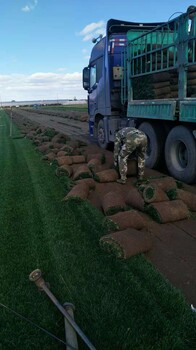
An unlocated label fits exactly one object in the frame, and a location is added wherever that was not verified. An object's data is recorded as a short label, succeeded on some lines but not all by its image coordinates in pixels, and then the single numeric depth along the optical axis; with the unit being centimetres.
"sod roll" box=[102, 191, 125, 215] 496
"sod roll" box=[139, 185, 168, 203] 500
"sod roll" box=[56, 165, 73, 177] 758
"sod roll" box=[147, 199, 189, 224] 471
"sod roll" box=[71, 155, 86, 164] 862
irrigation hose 238
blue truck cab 959
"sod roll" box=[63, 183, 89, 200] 577
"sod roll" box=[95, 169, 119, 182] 675
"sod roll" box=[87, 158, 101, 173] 746
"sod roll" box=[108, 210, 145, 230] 429
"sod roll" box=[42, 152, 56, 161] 962
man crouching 624
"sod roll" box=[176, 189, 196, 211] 516
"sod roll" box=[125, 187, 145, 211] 515
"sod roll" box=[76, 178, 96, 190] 640
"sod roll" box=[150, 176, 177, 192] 551
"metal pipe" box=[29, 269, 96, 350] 232
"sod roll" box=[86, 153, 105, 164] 852
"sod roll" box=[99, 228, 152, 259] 367
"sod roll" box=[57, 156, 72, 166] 845
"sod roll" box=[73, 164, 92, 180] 705
